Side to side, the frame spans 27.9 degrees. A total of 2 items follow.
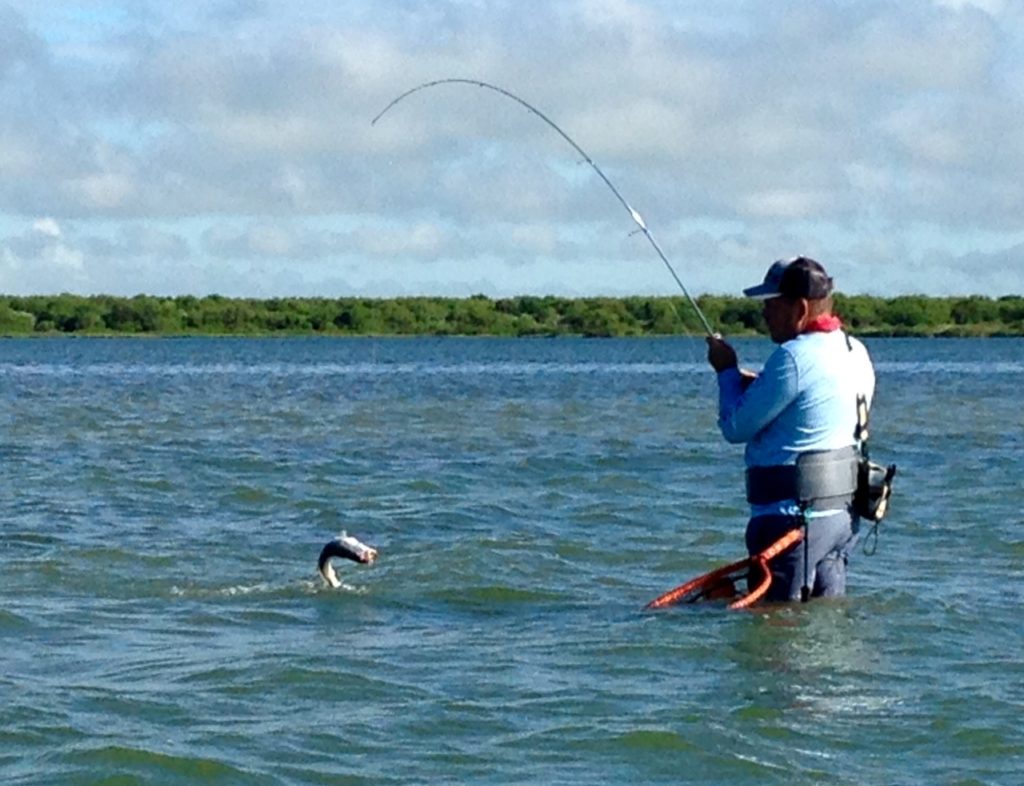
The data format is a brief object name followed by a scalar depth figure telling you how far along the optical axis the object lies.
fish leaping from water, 11.66
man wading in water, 9.74
